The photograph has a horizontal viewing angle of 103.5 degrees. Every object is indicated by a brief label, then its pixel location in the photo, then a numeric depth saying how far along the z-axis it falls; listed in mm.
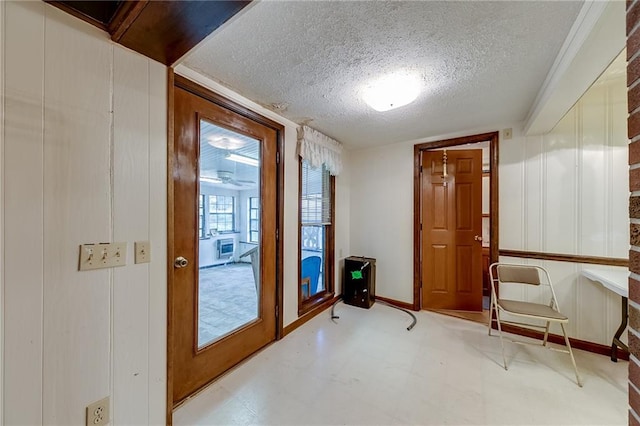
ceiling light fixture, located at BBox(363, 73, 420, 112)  1773
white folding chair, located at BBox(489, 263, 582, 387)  1977
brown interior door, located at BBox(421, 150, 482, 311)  3230
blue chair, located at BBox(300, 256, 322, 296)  3074
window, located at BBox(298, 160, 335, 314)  2988
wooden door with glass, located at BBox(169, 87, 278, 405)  1691
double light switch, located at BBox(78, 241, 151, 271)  1142
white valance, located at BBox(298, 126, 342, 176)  2738
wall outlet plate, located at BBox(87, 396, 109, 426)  1161
